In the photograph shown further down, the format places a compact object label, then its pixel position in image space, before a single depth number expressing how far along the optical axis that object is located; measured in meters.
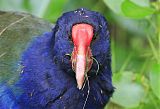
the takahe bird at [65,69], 2.67
